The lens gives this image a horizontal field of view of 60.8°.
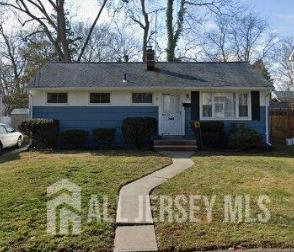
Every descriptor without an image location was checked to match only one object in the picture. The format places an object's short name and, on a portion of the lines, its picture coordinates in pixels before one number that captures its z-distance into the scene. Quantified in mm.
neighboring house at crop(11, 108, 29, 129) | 19456
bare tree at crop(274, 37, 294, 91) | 27527
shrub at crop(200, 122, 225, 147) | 10946
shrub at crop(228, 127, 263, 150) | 10403
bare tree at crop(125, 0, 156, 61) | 21332
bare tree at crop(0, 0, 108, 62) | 19774
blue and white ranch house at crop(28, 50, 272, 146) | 11253
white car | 10871
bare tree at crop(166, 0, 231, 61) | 20386
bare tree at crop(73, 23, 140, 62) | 26271
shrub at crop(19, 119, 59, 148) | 10456
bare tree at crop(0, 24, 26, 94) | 26657
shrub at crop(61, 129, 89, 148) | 10780
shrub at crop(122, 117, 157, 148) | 10570
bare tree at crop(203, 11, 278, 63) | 26977
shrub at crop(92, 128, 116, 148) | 10824
